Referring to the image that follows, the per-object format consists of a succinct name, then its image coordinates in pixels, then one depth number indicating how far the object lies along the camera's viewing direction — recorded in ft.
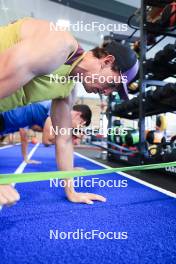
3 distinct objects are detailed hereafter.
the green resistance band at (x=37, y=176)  3.52
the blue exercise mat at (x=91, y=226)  3.44
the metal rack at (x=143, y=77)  10.41
